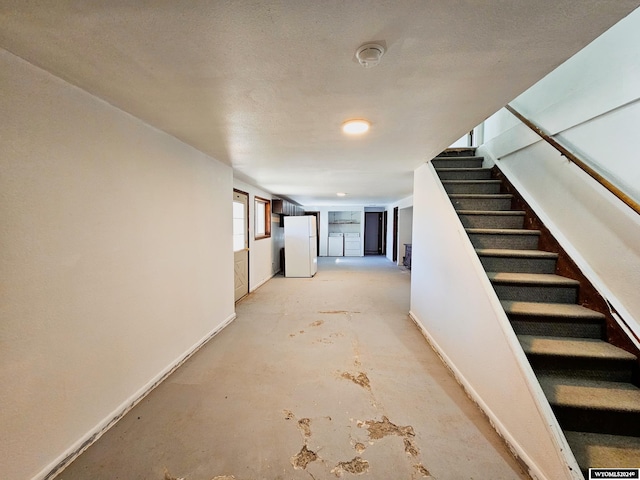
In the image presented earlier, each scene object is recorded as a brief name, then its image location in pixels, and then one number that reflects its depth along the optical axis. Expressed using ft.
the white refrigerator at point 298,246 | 19.76
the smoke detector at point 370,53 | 3.30
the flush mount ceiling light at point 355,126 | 5.85
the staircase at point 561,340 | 4.19
